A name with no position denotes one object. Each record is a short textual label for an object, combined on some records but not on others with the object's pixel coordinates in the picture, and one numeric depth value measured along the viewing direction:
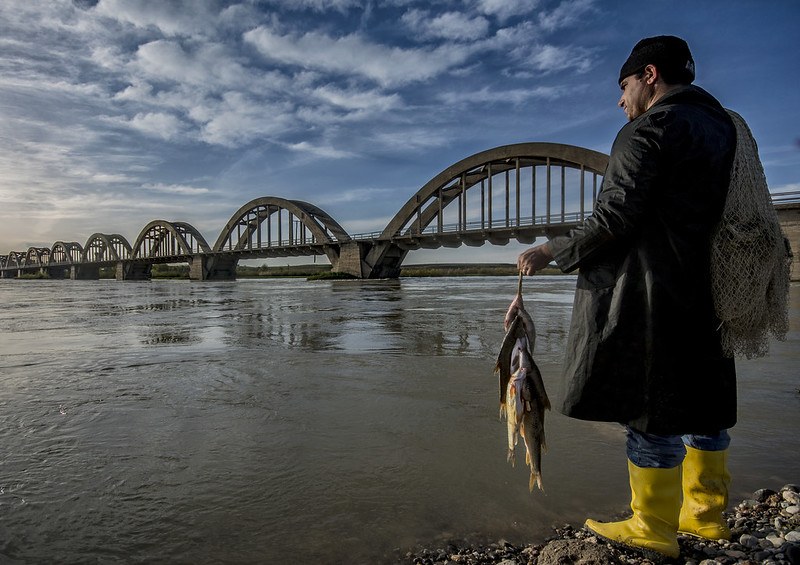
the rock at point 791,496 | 2.08
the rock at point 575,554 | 1.62
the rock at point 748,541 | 1.80
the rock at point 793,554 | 1.65
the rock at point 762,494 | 2.16
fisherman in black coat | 1.66
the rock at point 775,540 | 1.79
